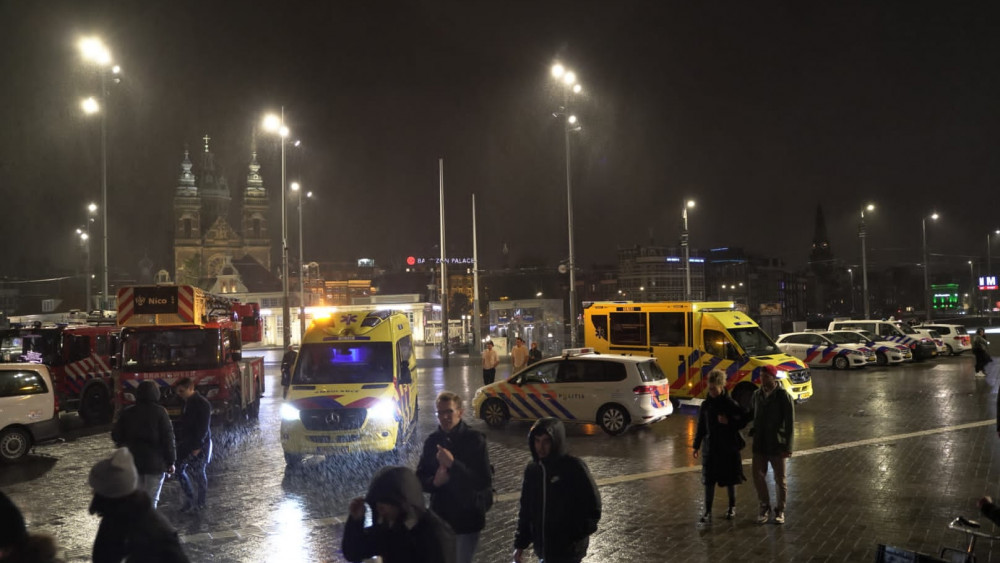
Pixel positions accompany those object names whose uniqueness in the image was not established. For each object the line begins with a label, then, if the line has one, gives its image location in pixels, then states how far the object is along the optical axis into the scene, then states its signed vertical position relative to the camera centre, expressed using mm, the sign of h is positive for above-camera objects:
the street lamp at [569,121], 23734 +6241
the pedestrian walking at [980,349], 21484 -1854
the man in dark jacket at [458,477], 4855 -1188
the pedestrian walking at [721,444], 7809 -1621
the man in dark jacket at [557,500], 4645 -1292
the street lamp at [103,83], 20969 +7423
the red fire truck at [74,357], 18250 -1083
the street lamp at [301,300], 35316 +341
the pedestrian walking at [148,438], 7520 -1310
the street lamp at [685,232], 37072 +3320
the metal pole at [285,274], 30516 +1450
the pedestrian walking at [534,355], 20062 -1521
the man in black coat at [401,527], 3408 -1063
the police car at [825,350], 27469 -2243
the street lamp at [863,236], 41069 +3061
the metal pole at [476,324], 38562 -1301
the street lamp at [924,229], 46762 +3847
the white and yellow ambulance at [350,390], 10930 -1314
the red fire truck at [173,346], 15219 -747
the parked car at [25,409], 12555 -1656
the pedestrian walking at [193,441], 8812 -1588
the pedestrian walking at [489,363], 19281 -1631
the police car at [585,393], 13977 -1869
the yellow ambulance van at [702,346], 16500 -1221
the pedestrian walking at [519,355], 19078 -1446
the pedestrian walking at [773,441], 7816 -1592
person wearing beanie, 3559 -1074
